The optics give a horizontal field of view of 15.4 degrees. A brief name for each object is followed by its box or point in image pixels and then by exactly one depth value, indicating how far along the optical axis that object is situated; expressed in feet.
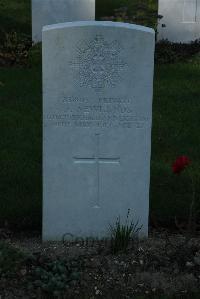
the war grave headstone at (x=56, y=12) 38.42
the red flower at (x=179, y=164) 15.38
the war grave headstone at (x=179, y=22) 39.83
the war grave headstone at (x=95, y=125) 16.03
